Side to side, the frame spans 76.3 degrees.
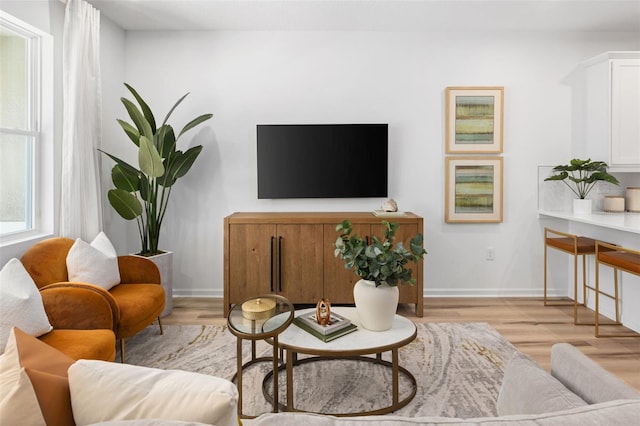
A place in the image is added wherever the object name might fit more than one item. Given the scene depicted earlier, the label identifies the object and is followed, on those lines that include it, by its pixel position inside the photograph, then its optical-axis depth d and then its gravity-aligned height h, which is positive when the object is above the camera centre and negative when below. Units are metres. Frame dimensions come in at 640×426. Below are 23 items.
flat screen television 3.98 +0.40
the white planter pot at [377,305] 2.16 -0.55
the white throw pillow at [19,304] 1.75 -0.47
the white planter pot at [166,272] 3.48 -0.62
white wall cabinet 3.65 +0.83
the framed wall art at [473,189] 4.09 +0.12
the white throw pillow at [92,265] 2.62 -0.43
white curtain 3.05 +0.60
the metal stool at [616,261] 2.80 -0.43
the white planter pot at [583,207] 3.83 -0.05
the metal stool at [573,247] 3.41 -0.39
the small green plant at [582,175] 3.63 +0.25
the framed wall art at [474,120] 4.05 +0.81
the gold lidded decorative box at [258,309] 1.99 -0.54
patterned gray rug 2.16 -1.06
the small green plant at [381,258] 2.14 -0.30
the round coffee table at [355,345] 1.97 -0.71
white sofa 0.70 -0.41
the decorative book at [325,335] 2.07 -0.68
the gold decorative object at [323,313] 2.19 -0.61
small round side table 1.86 -0.58
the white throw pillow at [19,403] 0.80 -0.40
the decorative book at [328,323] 2.12 -0.66
